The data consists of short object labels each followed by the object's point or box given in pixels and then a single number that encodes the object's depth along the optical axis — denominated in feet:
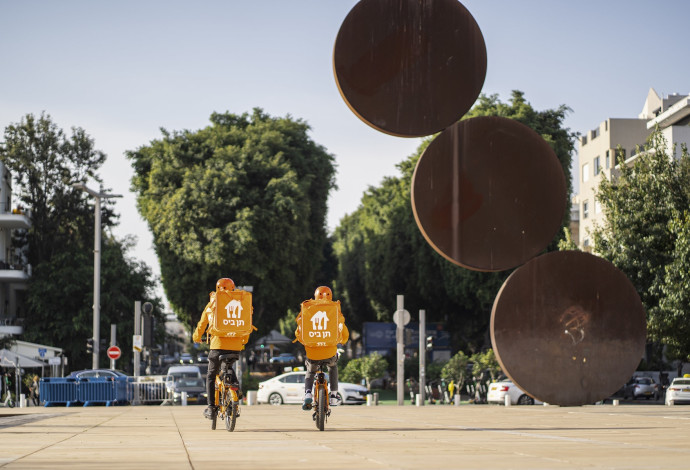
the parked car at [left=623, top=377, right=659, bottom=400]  163.63
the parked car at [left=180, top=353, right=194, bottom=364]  238.35
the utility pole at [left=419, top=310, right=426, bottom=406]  117.50
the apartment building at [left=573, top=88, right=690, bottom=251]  199.56
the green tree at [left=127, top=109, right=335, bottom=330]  162.09
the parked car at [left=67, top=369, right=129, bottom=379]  125.29
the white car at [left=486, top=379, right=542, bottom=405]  118.73
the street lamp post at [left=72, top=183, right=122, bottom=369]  125.90
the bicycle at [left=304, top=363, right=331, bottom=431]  44.47
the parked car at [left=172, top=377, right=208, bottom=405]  123.69
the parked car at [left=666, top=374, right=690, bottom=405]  125.70
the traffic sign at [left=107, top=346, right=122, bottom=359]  128.06
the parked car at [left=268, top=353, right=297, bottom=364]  318.41
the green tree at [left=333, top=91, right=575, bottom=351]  171.55
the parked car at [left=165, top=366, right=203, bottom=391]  128.18
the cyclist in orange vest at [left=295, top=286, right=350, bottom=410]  44.91
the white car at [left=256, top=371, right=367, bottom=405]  122.42
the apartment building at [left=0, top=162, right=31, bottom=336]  176.45
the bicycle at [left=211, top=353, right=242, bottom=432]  44.34
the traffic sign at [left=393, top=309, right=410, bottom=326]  104.68
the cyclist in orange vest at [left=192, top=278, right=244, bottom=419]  44.11
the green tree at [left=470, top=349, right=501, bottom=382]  139.44
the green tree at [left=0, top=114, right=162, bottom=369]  174.81
